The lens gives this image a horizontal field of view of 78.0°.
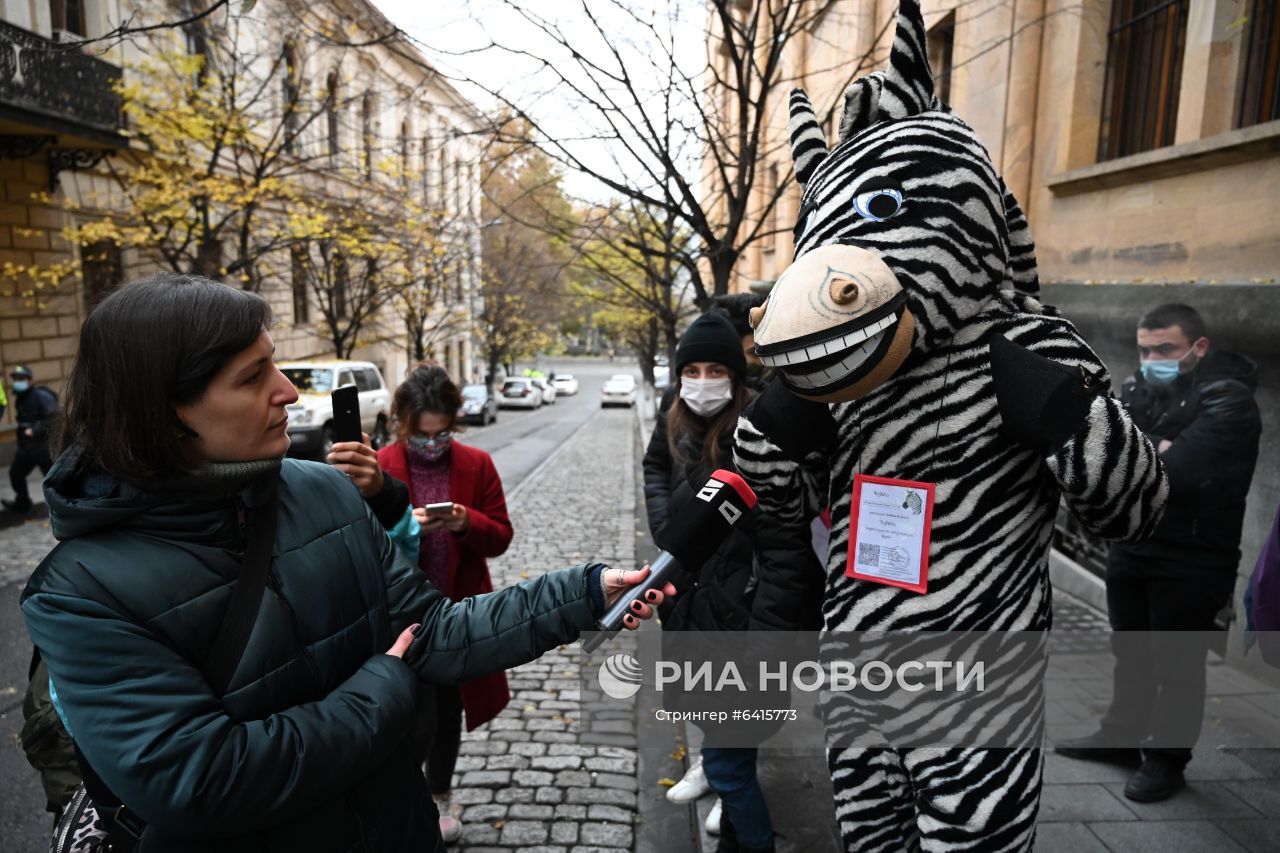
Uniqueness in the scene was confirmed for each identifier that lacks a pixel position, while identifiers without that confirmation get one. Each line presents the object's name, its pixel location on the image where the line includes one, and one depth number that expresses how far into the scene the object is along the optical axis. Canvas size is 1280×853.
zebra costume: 1.70
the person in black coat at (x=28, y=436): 9.19
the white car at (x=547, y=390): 40.31
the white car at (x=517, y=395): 36.34
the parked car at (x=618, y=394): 38.66
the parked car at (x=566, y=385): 49.44
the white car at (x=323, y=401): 14.13
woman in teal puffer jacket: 1.28
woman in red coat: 3.21
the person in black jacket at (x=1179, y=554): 3.16
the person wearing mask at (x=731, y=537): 2.79
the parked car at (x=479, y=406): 26.20
